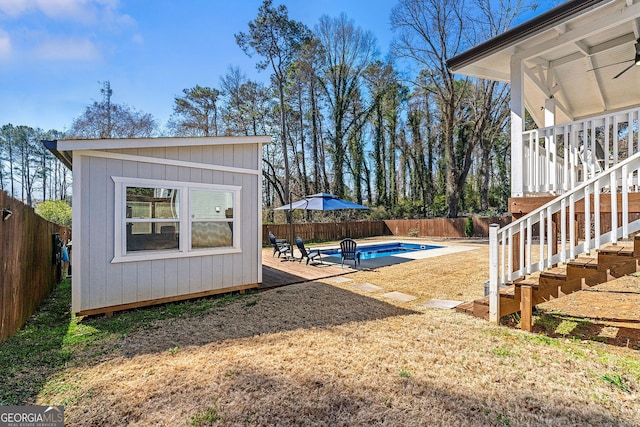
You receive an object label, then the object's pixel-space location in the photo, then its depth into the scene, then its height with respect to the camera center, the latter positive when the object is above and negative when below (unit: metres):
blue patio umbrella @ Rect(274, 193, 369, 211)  9.96 +0.39
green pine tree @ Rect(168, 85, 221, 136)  20.05 +7.02
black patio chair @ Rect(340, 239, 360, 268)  8.35 -1.00
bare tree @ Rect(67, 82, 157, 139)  19.72 +6.38
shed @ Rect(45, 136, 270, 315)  4.37 -0.03
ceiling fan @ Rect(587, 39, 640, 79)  4.07 +2.16
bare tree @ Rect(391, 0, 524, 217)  16.80 +10.15
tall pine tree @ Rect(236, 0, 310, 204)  17.58 +10.56
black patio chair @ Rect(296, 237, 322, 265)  8.71 -1.13
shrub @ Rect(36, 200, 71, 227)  13.91 +0.23
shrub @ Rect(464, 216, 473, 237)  17.61 -0.76
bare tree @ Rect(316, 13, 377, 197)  22.47 +10.92
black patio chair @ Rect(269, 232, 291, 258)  9.70 -0.98
